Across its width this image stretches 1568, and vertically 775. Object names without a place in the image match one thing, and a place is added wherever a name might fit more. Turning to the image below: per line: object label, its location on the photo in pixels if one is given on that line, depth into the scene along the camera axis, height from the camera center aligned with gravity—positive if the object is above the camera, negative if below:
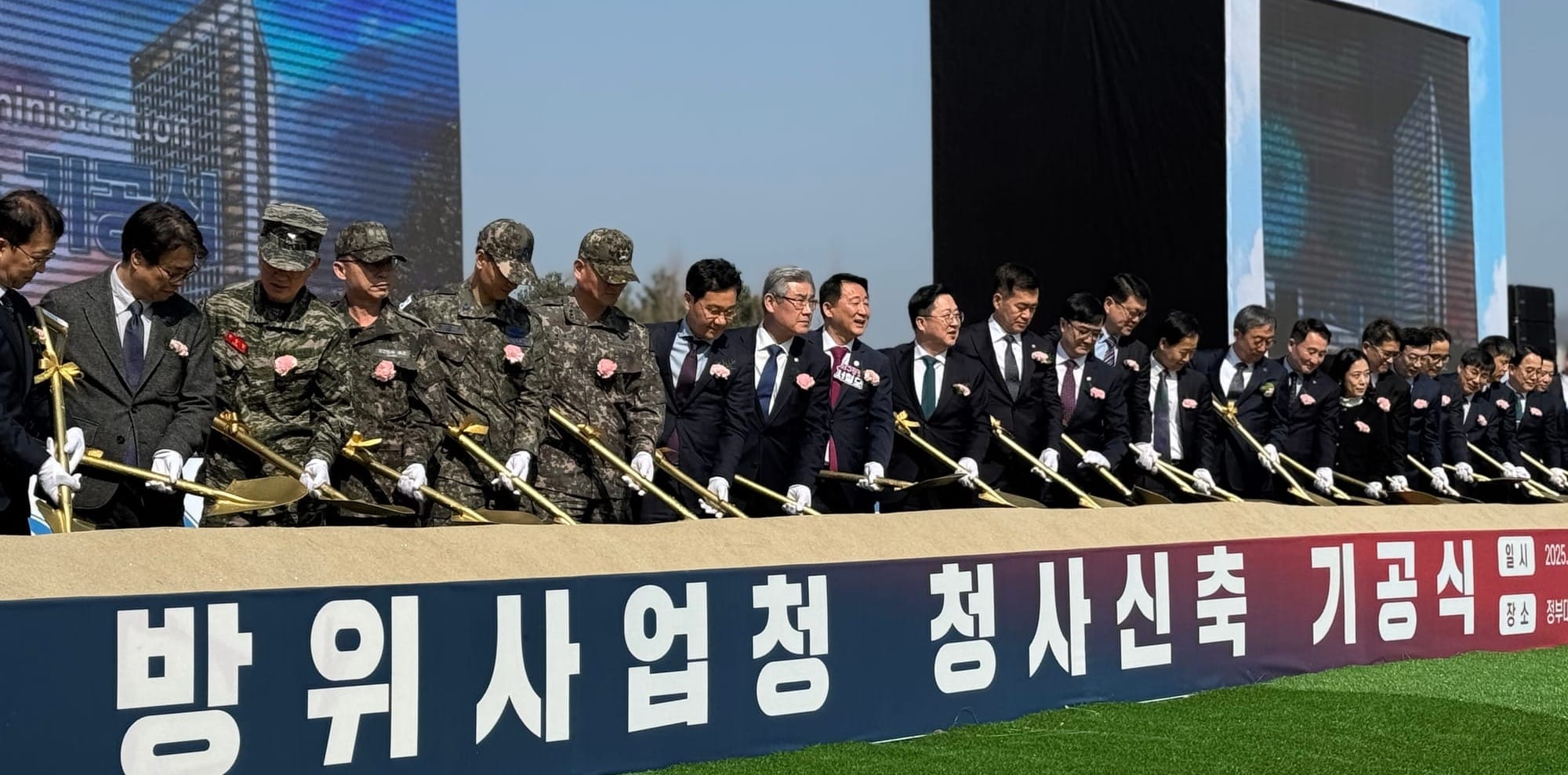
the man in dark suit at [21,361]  4.70 +0.14
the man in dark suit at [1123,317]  9.60 +0.45
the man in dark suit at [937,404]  8.44 +0.00
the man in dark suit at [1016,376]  8.56 +0.13
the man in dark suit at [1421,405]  12.26 -0.05
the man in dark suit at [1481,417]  12.95 -0.14
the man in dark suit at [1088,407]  9.09 -0.02
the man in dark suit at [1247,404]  10.47 -0.02
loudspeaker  16.72 +0.74
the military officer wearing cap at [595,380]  6.38 +0.10
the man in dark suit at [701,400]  7.12 +0.03
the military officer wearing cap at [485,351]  6.09 +0.20
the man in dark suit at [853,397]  7.91 +0.04
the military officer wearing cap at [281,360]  5.43 +0.16
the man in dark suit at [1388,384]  11.46 +0.09
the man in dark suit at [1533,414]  14.19 -0.13
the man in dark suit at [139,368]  5.03 +0.13
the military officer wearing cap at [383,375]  5.77 +0.12
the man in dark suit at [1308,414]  10.77 -0.08
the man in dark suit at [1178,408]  9.84 -0.04
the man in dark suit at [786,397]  7.41 +0.03
